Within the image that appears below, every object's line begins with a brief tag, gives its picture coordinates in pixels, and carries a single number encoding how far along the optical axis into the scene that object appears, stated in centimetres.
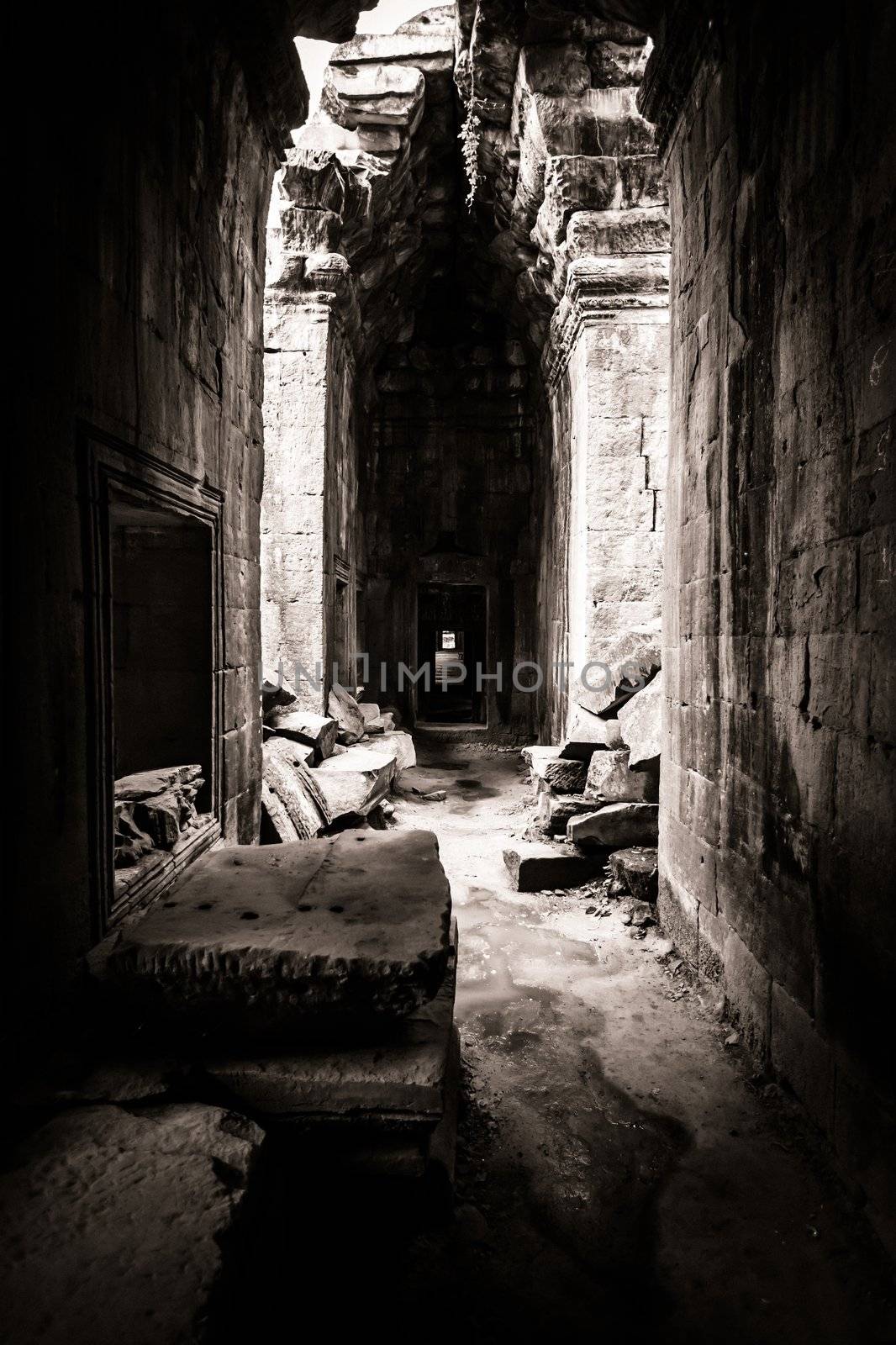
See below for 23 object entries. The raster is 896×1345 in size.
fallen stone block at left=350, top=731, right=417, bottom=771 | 894
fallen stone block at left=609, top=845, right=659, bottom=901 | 508
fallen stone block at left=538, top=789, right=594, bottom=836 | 618
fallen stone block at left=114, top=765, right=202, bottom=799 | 338
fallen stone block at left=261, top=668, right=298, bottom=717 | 698
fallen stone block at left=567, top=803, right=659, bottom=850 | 552
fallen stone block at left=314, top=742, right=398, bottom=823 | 624
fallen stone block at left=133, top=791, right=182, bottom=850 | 331
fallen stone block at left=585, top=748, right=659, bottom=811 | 556
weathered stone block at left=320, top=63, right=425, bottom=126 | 775
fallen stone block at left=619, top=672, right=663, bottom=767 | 545
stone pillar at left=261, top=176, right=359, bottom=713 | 780
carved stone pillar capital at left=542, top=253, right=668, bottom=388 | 702
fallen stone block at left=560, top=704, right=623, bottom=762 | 623
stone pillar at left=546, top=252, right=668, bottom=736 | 721
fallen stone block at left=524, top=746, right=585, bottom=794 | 631
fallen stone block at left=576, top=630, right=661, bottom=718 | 633
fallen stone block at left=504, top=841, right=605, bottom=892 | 560
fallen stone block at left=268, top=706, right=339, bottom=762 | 671
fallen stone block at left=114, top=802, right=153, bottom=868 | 307
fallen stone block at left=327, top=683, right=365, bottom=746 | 843
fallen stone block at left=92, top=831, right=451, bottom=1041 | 214
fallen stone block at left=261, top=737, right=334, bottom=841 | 538
